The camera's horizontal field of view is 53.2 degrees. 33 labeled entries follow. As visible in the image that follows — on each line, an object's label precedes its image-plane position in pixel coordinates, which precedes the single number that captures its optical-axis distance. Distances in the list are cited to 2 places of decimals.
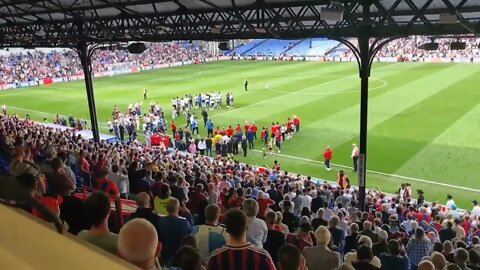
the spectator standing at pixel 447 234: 9.25
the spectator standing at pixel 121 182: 8.80
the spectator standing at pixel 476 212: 13.14
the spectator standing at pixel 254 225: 5.29
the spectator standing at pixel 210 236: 4.61
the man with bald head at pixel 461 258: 6.25
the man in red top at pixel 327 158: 19.72
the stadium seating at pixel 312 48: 66.44
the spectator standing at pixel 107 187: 6.13
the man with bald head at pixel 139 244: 2.41
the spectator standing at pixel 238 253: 3.09
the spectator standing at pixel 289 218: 7.93
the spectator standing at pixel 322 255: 5.04
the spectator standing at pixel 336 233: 7.22
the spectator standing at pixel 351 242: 7.58
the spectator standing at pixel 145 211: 5.16
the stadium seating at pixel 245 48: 71.44
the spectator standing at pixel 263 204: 8.43
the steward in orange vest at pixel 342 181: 16.81
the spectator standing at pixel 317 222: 7.70
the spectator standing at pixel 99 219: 3.16
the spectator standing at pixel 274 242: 5.54
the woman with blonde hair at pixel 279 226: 6.28
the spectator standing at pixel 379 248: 6.36
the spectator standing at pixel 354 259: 5.24
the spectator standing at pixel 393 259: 5.89
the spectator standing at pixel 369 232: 7.64
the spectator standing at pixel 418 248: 7.59
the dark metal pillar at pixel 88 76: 20.30
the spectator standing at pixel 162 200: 6.61
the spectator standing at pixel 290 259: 3.25
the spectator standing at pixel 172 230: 4.97
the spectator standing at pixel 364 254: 4.89
